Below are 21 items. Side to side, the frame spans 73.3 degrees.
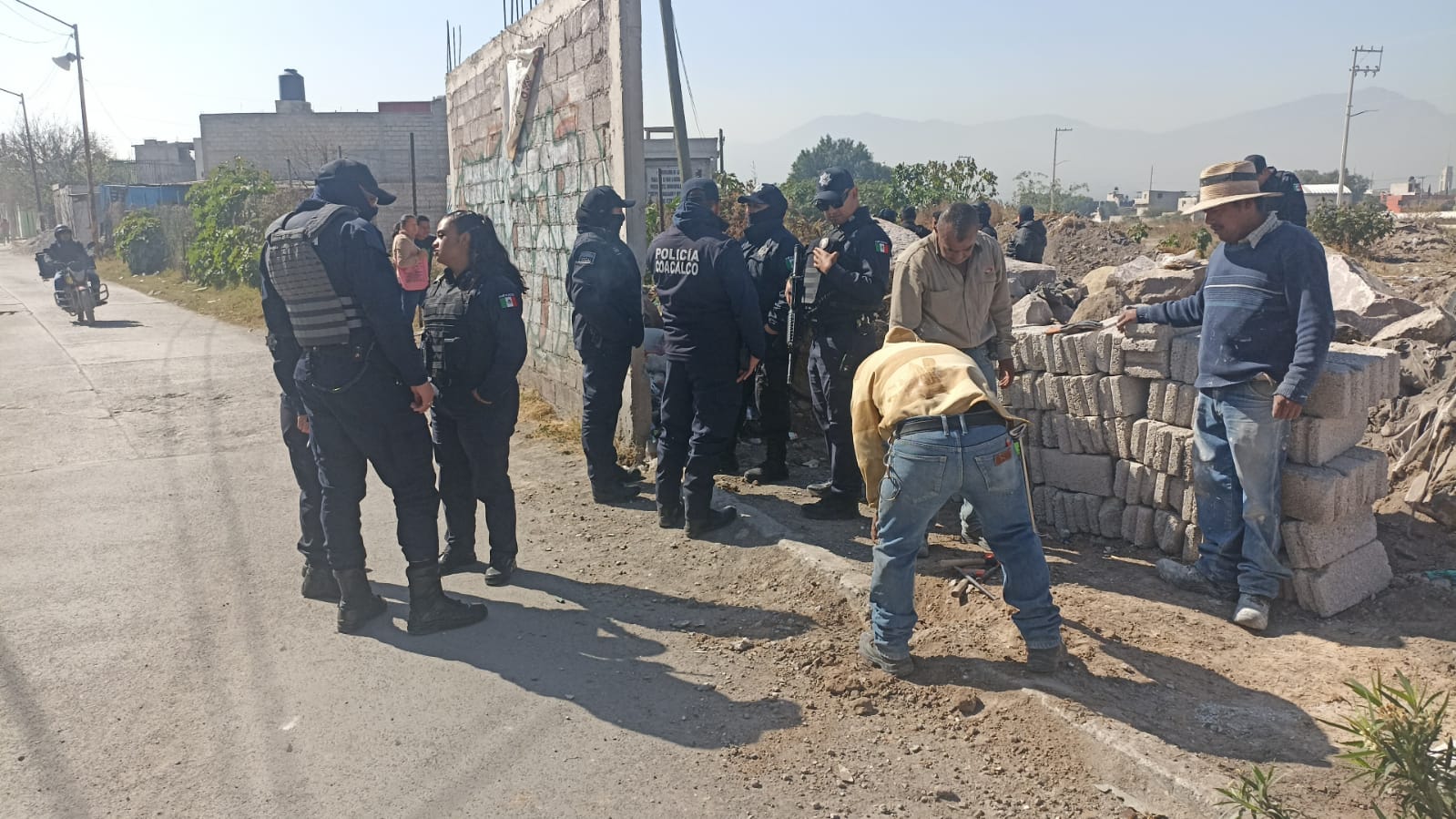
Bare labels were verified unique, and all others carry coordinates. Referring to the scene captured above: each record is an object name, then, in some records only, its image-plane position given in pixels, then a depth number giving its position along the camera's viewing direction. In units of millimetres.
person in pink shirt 7422
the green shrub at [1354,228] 19344
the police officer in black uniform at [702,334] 5555
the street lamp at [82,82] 36500
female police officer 4918
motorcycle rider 16266
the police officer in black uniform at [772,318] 6906
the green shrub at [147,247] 30516
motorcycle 15938
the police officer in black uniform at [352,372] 4297
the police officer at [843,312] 5547
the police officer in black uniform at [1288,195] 6625
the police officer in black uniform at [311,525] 4977
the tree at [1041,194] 45712
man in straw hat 4117
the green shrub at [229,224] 22219
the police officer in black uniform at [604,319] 6254
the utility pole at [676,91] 11609
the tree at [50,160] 62781
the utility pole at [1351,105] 58594
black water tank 49188
